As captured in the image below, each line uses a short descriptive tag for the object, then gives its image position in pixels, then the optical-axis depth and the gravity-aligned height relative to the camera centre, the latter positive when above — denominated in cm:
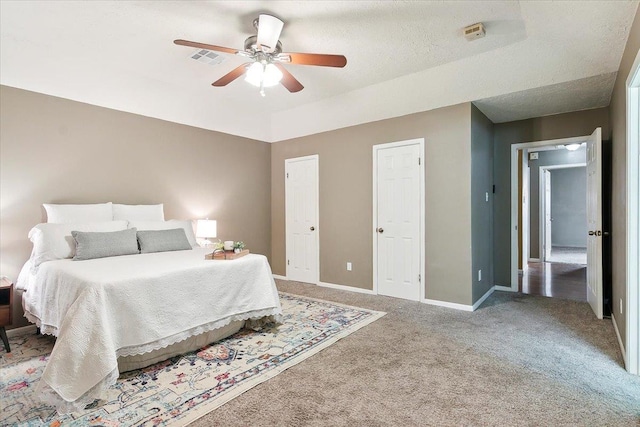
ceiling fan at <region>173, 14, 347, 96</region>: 270 +133
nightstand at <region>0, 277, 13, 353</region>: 282 -79
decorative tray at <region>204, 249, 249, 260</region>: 310 -40
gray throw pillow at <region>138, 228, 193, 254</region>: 358 -31
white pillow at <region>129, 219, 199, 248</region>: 380 -15
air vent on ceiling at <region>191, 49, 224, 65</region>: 343 +166
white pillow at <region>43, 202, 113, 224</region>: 340 +1
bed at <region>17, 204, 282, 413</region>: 200 -73
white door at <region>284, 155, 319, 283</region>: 543 -12
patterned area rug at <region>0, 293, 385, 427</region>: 193 -118
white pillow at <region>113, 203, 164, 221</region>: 389 +1
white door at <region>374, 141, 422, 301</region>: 437 -13
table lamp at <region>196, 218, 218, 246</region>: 455 -23
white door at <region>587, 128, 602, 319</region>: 367 -17
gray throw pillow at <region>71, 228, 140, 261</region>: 313 -30
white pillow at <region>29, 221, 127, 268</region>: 309 -26
